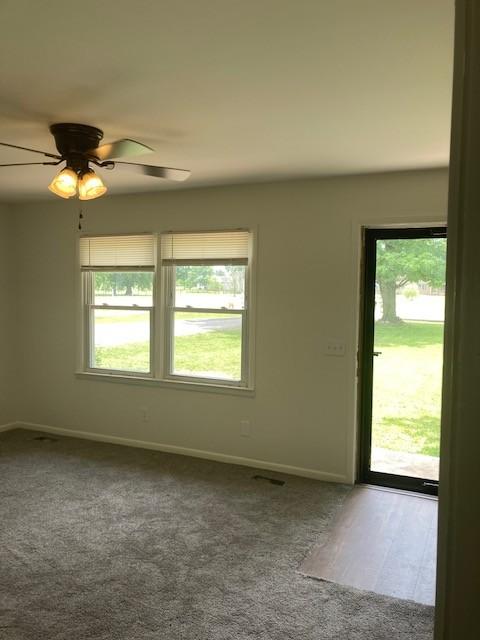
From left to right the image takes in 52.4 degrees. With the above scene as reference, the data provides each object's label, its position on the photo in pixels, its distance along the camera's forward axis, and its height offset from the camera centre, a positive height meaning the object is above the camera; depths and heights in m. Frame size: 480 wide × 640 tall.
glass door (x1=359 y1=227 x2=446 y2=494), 3.98 -0.46
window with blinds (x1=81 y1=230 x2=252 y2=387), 4.54 -0.08
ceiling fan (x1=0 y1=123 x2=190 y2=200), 2.54 +0.77
